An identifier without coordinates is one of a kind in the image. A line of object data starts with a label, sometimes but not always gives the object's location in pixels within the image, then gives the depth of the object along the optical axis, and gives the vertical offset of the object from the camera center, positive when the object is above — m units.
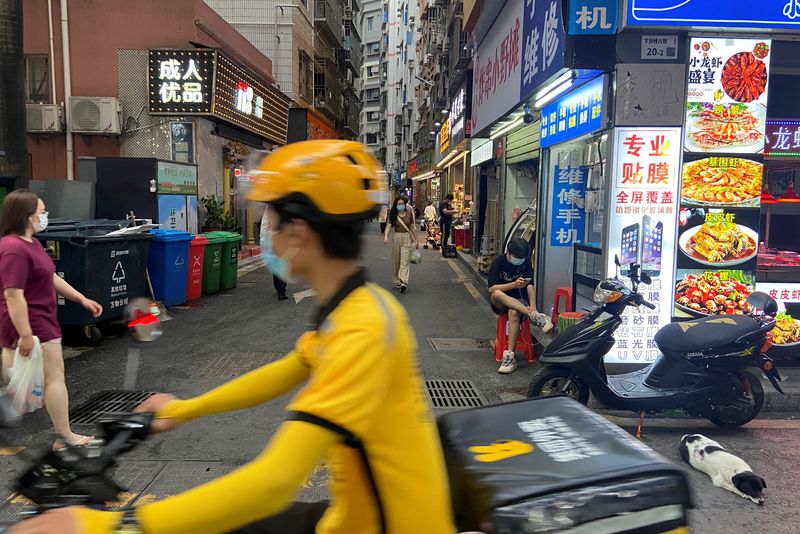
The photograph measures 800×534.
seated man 6.57 -0.82
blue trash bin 9.22 -0.86
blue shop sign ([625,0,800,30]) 5.61 +1.88
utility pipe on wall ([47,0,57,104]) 14.88 +3.53
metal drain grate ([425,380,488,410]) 5.50 -1.74
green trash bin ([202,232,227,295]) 10.86 -1.00
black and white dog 3.79 -1.66
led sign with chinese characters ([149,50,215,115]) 14.33 +3.01
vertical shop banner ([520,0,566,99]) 6.56 +2.03
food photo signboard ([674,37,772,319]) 5.89 +0.38
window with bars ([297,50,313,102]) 27.12 +6.24
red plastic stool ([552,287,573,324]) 7.41 -1.04
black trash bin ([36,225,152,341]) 7.26 -0.75
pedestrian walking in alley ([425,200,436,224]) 25.34 -0.08
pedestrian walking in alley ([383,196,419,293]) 11.64 -0.52
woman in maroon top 4.09 -0.63
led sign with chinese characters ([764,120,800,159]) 6.34 +0.80
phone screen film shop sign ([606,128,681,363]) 5.94 -0.05
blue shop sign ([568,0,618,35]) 5.68 +1.84
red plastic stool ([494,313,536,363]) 6.89 -1.46
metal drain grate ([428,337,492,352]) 7.63 -1.71
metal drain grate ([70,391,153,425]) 5.12 -1.76
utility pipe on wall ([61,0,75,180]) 14.91 +3.30
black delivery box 1.46 -0.68
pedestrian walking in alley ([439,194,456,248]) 19.19 -0.15
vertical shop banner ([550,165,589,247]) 8.44 +0.08
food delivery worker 1.19 -0.42
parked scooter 4.79 -1.25
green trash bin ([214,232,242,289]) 11.44 -0.98
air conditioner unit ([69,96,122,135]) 14.41 +2.21
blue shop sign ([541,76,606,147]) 6.32 +1.17
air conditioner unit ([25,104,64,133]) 14.48 +2.12
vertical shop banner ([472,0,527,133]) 9.20 +2.60
